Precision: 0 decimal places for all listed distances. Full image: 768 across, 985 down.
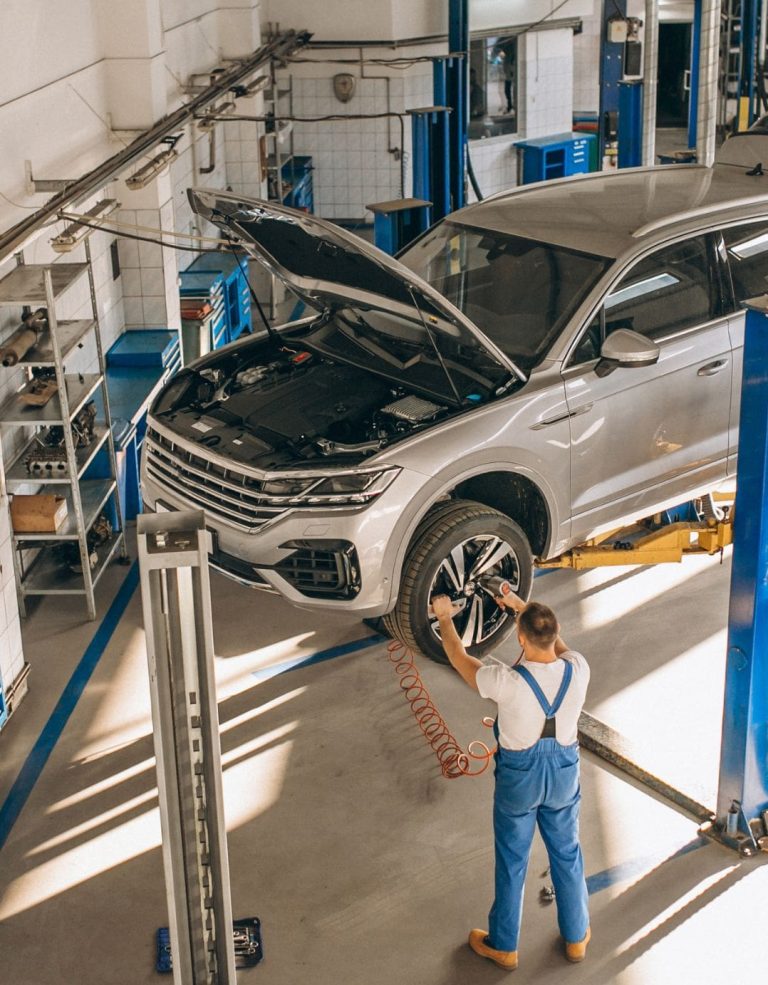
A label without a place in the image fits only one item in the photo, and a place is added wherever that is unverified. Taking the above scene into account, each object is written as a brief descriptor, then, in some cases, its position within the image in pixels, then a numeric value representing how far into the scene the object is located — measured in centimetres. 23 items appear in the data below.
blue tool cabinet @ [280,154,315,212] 1217
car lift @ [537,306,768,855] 417
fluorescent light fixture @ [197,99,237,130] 870
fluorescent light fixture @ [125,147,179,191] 646
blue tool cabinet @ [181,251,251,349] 947
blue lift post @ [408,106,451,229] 889
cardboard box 602
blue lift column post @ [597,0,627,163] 962
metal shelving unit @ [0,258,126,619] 588
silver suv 516
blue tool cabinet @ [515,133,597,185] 1392
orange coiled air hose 513
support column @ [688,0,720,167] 799
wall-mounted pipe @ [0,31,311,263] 568
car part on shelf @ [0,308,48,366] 585
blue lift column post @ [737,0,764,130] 1339
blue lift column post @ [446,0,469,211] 1045
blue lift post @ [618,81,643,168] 855
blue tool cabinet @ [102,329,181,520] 715
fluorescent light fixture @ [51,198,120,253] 580
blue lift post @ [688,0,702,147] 820
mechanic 383
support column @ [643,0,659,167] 845
